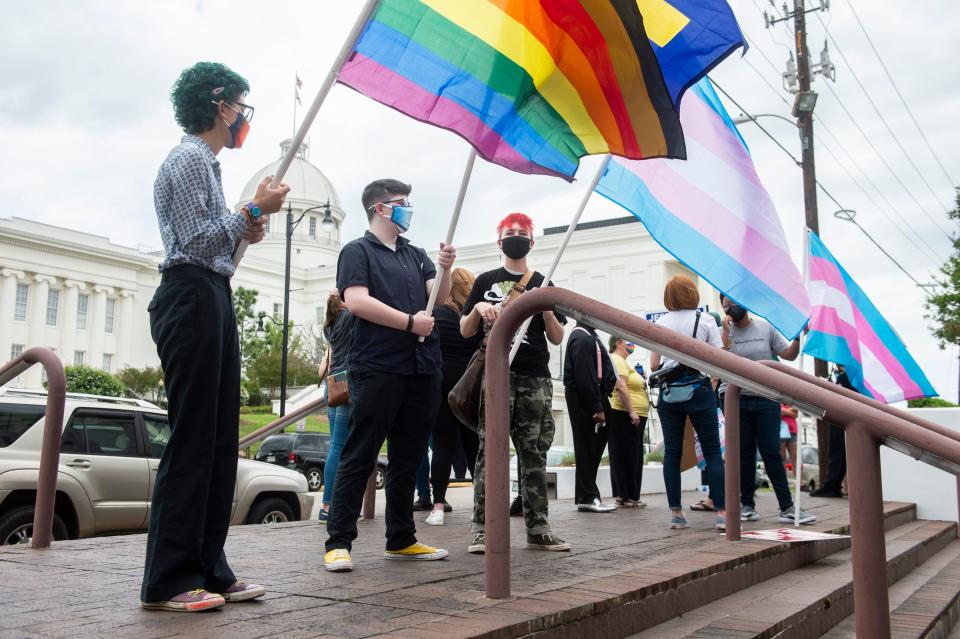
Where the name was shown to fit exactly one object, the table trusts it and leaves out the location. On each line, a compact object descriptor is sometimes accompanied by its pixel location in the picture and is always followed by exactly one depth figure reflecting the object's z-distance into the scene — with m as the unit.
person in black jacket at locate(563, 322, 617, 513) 7.52
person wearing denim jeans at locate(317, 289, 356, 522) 6.31
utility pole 14.37
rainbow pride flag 4.01
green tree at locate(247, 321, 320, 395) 55.09
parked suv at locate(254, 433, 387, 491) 22.73
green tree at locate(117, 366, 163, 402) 58.22
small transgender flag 8.14
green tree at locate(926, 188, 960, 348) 30.14
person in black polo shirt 4.11
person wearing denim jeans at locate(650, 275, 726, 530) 6.40
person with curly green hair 3.18
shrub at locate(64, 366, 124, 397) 46.50
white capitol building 65.44
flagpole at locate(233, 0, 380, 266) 3.41
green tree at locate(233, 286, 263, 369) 56.97
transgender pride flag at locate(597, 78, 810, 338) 5.77
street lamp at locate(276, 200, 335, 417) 26.88
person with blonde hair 6.67
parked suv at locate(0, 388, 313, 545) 6.84
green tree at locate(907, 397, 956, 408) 18.42
